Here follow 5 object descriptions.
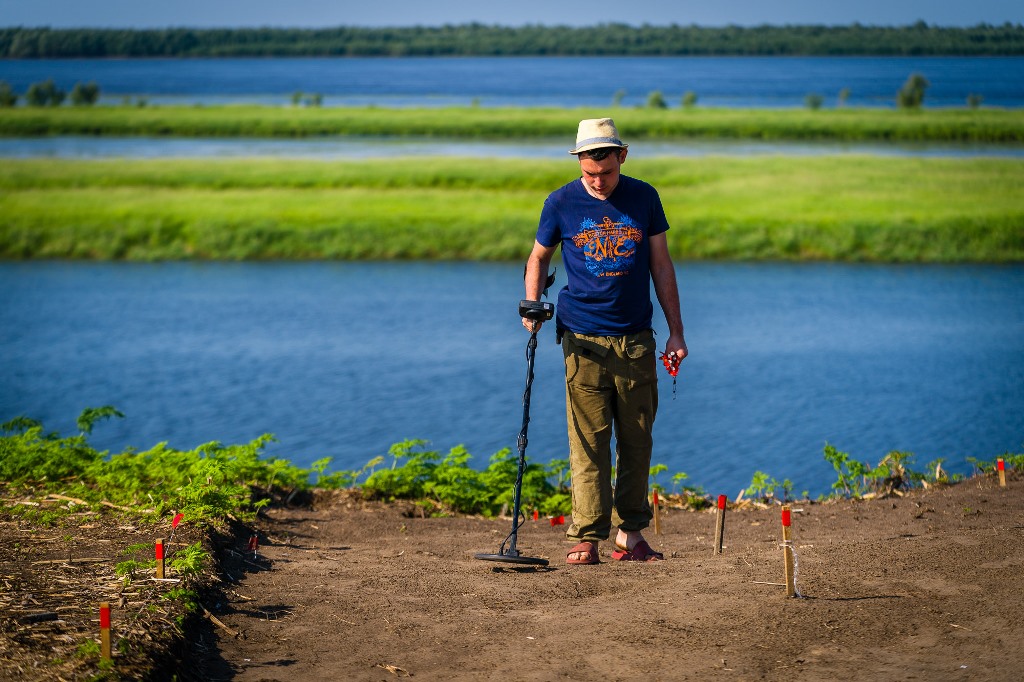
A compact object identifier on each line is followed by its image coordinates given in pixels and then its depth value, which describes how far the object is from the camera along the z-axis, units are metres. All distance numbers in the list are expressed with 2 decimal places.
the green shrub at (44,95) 73.75
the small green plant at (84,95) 77.75
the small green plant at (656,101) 81.19
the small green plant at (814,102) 72.88
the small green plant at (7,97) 67.97
